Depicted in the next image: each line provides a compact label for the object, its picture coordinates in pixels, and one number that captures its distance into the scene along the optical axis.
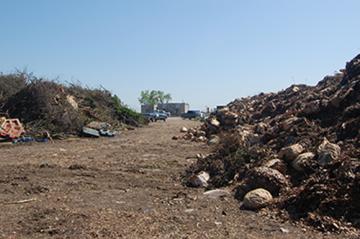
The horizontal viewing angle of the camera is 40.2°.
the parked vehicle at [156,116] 42.81
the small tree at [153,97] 94.60
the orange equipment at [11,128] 17.48
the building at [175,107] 75.08
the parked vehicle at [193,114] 50.84
